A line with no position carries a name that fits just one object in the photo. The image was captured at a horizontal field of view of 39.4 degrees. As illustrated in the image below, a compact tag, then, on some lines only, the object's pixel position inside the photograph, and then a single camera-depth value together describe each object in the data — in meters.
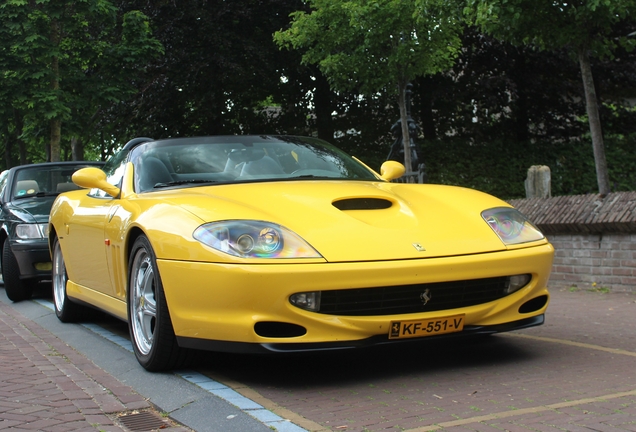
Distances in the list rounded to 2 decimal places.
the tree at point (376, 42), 15.65
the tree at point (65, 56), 17.05
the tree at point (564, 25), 11.44
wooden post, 11.34
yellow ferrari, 4.30
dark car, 9.86
